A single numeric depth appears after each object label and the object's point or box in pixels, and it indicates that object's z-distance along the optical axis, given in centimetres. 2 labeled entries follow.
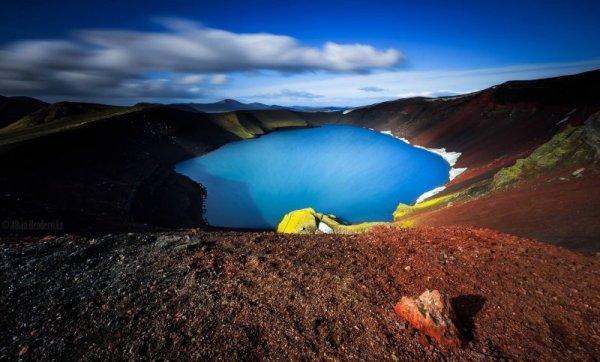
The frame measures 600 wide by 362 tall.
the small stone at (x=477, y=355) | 685
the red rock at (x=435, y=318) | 718
